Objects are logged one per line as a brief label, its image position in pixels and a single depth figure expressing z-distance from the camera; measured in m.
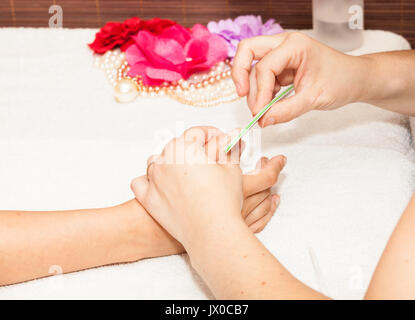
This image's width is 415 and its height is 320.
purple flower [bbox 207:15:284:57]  1.37
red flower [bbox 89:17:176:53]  1.37
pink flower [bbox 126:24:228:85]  1.29
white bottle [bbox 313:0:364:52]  1.34
